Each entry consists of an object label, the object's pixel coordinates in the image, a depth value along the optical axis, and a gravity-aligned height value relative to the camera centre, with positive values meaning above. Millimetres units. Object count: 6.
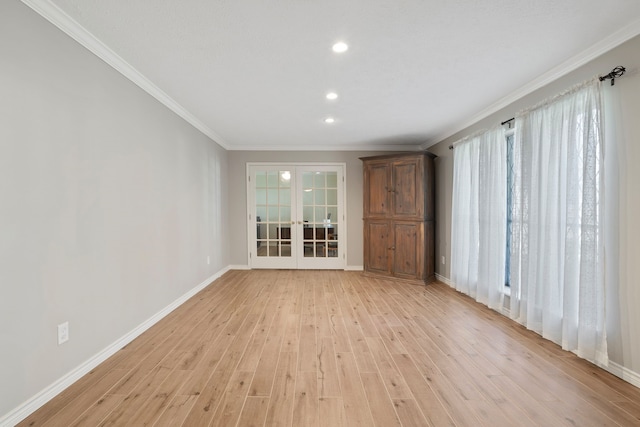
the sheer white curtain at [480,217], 3113 -136
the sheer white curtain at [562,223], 2027 -144
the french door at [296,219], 5402 -221
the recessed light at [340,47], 2031 +1220
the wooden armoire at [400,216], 4398 -149
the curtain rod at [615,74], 1913 +942
